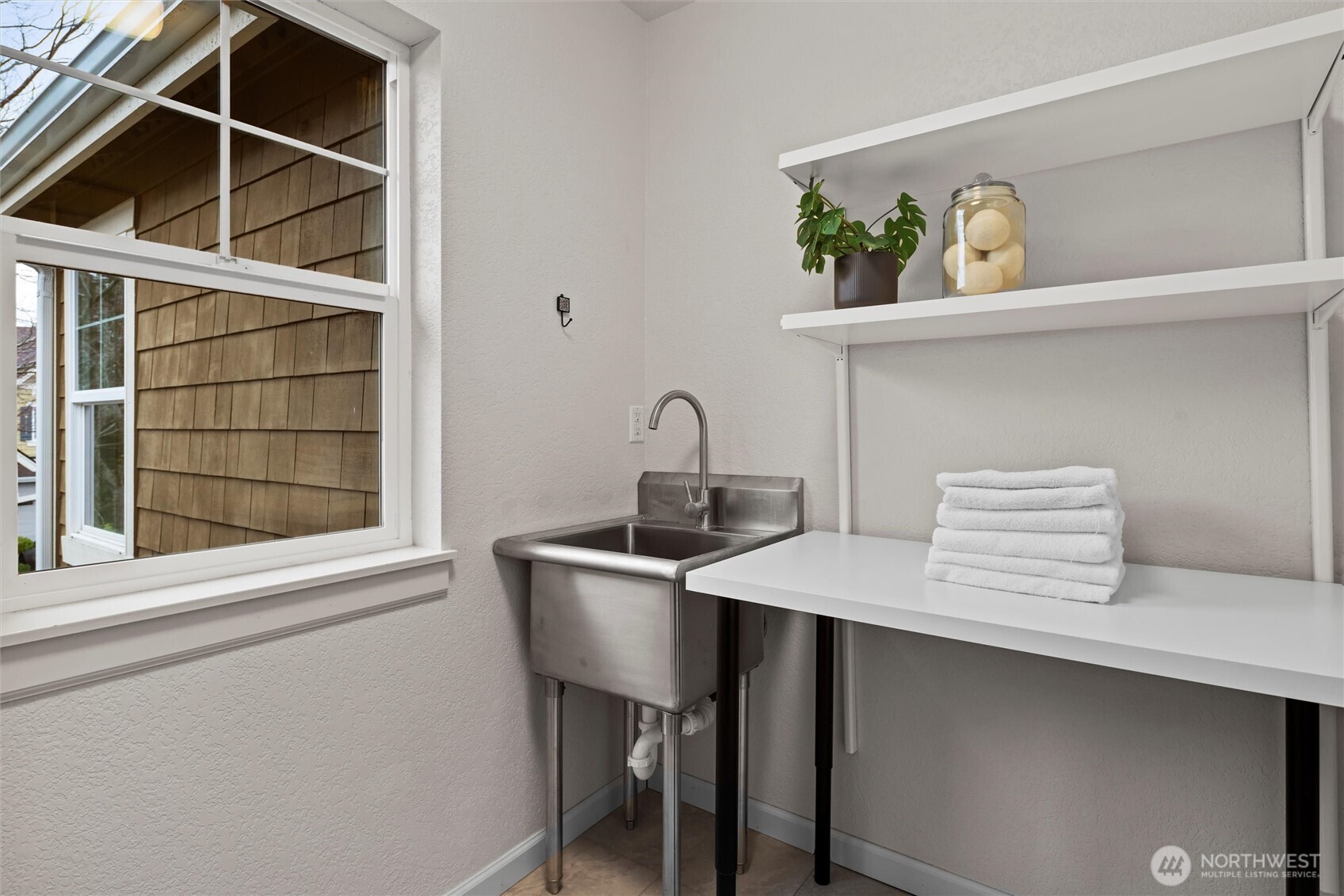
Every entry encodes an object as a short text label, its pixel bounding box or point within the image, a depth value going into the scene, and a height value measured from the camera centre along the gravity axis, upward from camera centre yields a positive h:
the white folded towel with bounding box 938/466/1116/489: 1.12 -0.05
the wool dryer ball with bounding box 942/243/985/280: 1.31 +0.37
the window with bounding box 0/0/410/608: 1.07 +0.29
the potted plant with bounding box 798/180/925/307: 1.44 +0.43
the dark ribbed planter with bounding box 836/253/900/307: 1.43 +0.36
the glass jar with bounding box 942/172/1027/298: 1.29 +0.40
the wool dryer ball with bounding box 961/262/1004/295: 1.29 +0.32
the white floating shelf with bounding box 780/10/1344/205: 1.08 +0.61
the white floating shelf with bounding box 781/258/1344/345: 1.04 +0.26
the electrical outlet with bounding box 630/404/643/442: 2.09 +0.08
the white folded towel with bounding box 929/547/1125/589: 1.07 -0.19
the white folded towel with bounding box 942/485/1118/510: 1.10 -0.08
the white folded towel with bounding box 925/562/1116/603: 1.07 -0.22
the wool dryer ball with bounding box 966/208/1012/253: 1.28 +0.41
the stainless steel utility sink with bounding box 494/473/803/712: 1.40 -0.34
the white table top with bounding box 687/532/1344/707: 0.84 -0.24
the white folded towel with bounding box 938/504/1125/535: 1.08 -0.12
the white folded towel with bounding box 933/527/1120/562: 1.08 -0.16
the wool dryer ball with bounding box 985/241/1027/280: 1.30 +0.36
